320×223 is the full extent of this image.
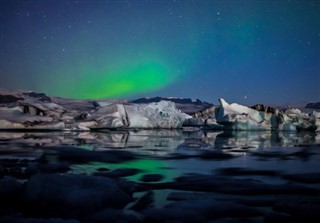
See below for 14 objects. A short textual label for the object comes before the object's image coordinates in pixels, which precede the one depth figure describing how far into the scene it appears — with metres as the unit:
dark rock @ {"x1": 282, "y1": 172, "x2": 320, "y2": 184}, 4.25
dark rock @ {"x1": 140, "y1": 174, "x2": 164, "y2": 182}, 4.16
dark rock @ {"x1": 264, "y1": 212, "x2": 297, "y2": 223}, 2.58
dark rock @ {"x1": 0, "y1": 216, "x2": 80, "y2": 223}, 2.35
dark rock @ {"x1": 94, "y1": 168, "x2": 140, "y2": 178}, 4.39
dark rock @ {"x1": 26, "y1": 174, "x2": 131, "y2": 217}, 2.82
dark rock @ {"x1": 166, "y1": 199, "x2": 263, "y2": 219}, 2.73
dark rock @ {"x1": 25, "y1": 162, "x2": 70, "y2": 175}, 4.48
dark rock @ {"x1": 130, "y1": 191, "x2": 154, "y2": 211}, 2.90
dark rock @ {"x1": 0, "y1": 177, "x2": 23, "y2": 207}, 3.00
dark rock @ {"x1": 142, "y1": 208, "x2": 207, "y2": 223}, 2.55
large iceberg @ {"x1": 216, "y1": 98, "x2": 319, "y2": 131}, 23.97
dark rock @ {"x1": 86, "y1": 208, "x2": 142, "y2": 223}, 2.52
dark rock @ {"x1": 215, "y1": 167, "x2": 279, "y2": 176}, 4.82
